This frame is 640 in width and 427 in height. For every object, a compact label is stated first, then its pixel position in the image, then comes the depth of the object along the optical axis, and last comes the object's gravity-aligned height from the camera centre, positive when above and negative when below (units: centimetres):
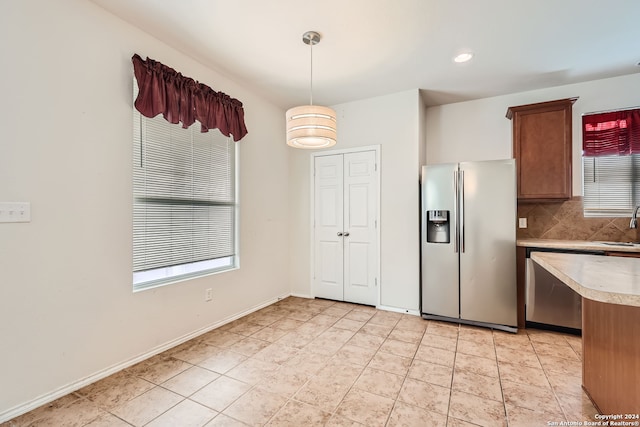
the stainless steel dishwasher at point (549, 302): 283 -91
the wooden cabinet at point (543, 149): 313 +69
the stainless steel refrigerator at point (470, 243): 298 -34
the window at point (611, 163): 316 +54
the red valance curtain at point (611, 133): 314 +87
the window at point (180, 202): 241 +10
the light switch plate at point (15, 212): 169 +1
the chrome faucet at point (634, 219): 304 -10
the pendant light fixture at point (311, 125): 214 +66
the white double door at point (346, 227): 378 -20
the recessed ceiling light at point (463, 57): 273 +149
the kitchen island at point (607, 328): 121 -66
